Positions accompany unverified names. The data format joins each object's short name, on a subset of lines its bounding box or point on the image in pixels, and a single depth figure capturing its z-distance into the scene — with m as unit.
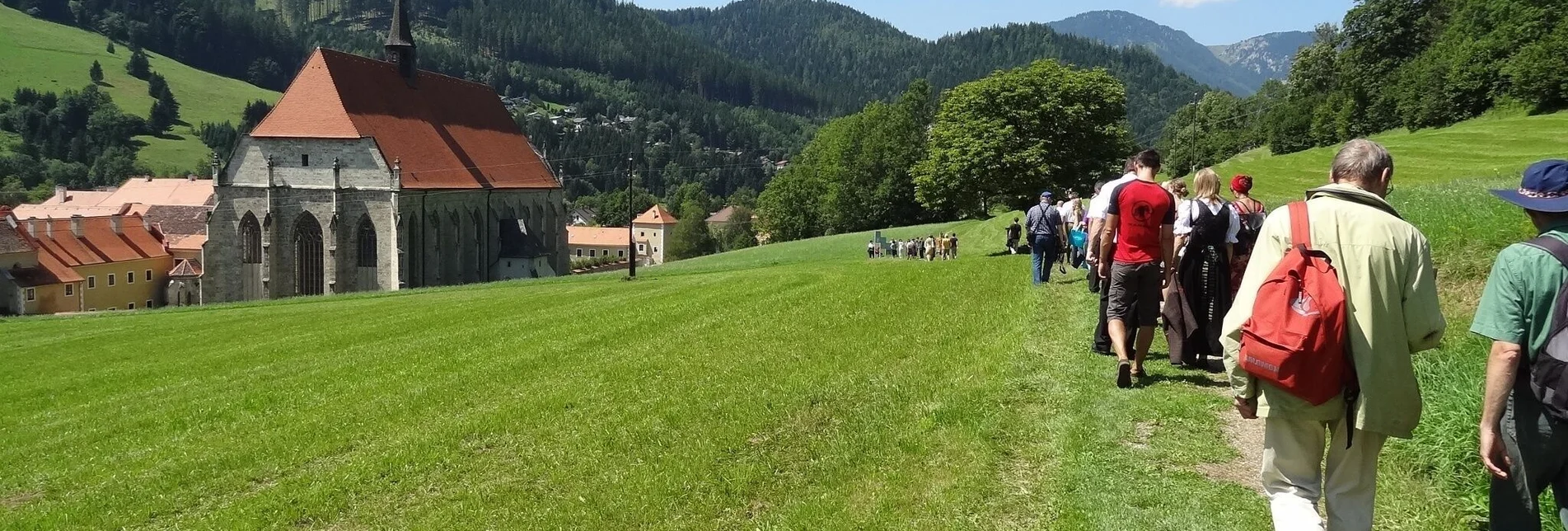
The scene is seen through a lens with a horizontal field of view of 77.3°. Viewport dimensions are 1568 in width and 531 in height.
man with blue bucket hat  3.92
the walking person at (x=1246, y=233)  9.20
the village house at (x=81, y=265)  56.78
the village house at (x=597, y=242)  130.25
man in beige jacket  4.15
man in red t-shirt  8.28
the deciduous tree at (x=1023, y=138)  47.69
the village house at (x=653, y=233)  135.75
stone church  50.69
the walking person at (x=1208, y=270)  8.95
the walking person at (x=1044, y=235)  15.88
